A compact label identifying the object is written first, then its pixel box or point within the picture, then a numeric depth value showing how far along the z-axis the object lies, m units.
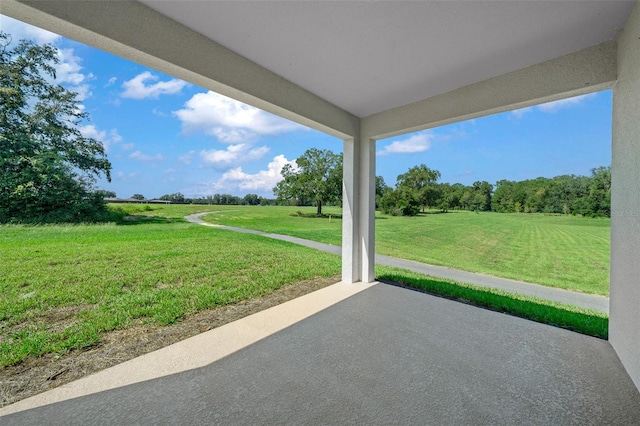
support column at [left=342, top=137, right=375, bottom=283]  3.41
